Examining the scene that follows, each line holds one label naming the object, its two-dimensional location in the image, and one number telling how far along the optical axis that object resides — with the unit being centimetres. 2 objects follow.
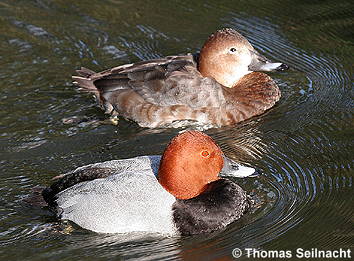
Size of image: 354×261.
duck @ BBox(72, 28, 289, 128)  890
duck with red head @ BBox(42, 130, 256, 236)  646
